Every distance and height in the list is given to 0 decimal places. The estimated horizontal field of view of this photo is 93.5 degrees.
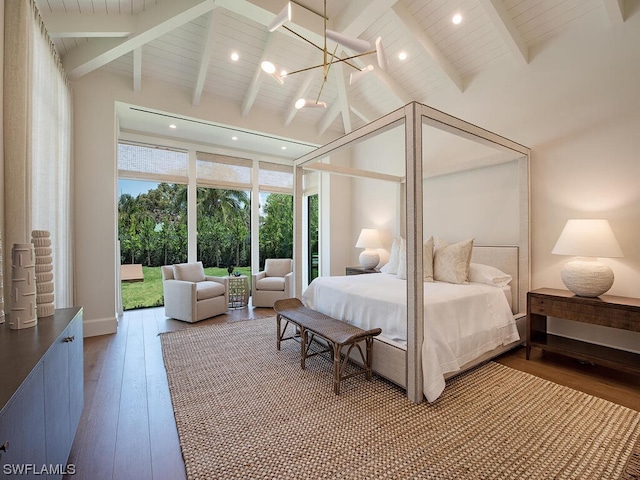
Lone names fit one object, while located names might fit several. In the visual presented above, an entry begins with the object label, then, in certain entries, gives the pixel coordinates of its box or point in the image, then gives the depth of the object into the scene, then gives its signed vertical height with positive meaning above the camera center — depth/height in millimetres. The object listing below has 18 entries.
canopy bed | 2178 +42
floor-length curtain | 2055 +812
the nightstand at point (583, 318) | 2389 -680
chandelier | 2209 +1540
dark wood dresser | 906 -581
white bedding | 2289 -672
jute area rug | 1563 -1180
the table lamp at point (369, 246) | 5020 -114
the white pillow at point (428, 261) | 3422 -254
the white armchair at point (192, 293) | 4207 -772
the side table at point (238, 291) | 5113 -870
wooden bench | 2266 -745
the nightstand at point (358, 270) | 4885 -512
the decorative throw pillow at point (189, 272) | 4594 -496
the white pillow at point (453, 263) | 3303 -266
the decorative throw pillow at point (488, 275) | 3279 -404
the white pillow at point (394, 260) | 4129 -286
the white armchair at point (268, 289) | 5066 -831
